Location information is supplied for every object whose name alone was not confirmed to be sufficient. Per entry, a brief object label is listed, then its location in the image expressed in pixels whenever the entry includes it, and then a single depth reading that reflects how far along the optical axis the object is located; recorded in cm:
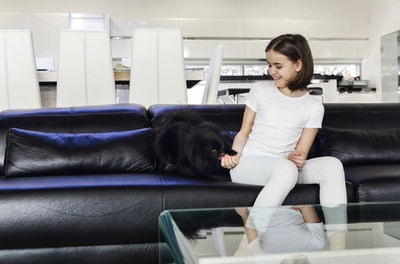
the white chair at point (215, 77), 390
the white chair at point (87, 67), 395
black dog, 202
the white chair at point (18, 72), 391
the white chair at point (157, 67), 394
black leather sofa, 169
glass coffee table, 94
